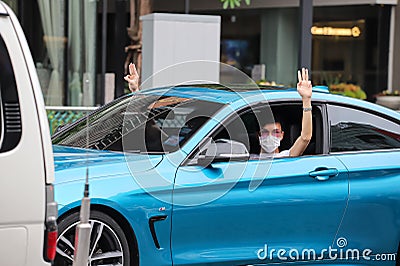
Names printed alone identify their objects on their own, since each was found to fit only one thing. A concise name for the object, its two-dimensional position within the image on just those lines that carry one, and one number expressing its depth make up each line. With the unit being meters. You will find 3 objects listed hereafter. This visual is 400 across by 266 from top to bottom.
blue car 13.07
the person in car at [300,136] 14.49
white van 9.18
